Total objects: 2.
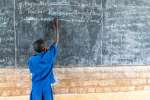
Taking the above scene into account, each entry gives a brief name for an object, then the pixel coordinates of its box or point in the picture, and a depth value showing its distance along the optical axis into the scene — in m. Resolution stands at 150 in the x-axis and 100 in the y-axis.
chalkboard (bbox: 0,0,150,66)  4.10
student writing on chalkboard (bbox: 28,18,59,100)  3.65
